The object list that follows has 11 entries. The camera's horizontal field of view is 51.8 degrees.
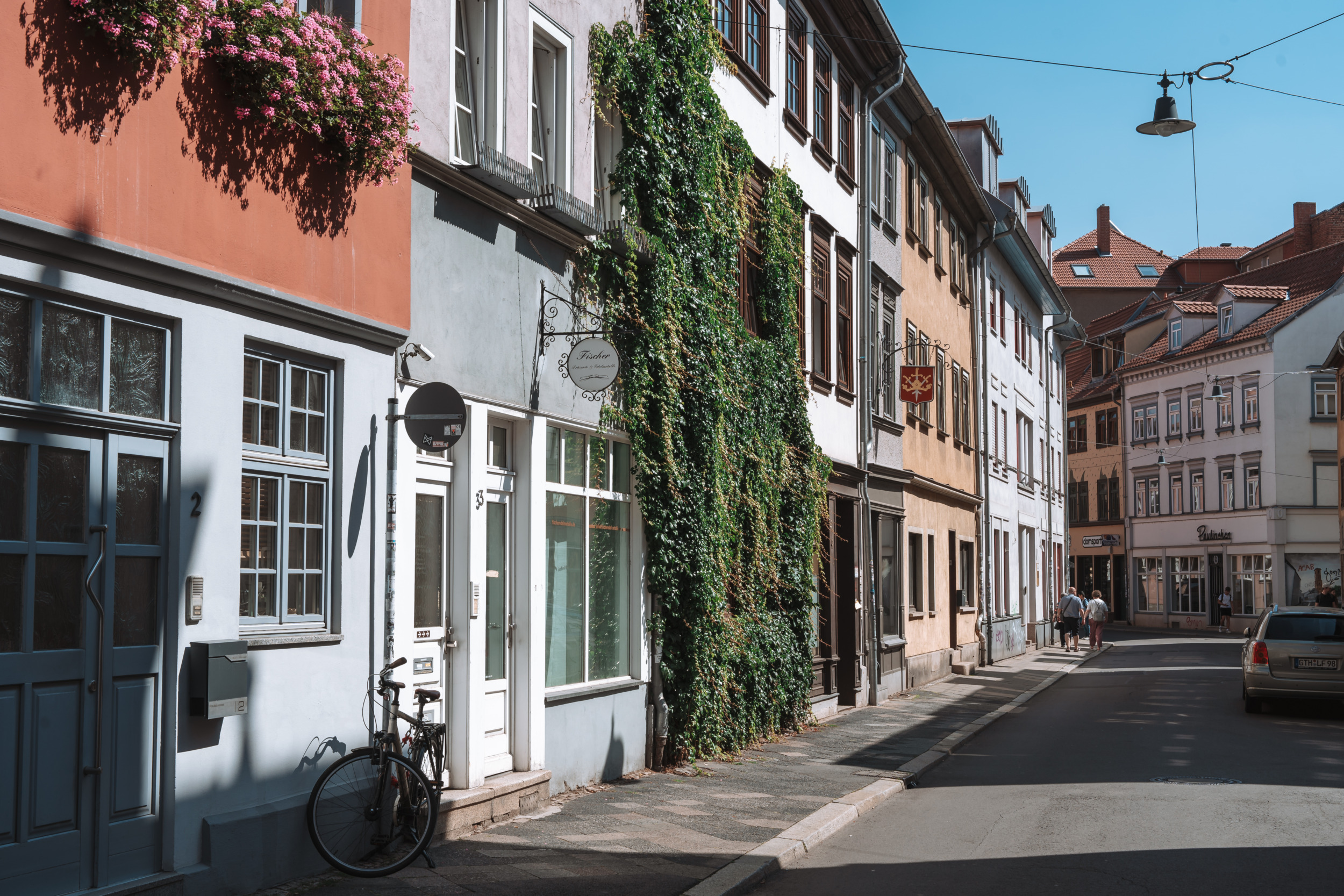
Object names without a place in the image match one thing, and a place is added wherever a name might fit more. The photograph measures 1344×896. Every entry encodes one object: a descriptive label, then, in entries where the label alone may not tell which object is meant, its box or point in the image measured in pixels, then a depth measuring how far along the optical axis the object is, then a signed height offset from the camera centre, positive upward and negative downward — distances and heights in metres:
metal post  8.80 +0.17
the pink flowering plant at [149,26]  6.45 +2.57
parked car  19.61 -1.40
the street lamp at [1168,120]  19.20 +6.10
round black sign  8.56 +0.90
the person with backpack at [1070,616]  39.31 -1.59
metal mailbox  7.12 -0.59
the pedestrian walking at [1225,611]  55.50 -2.08
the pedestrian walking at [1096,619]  40.59 -1.73
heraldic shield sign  22.91 +2.93
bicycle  8.09 -1.41
